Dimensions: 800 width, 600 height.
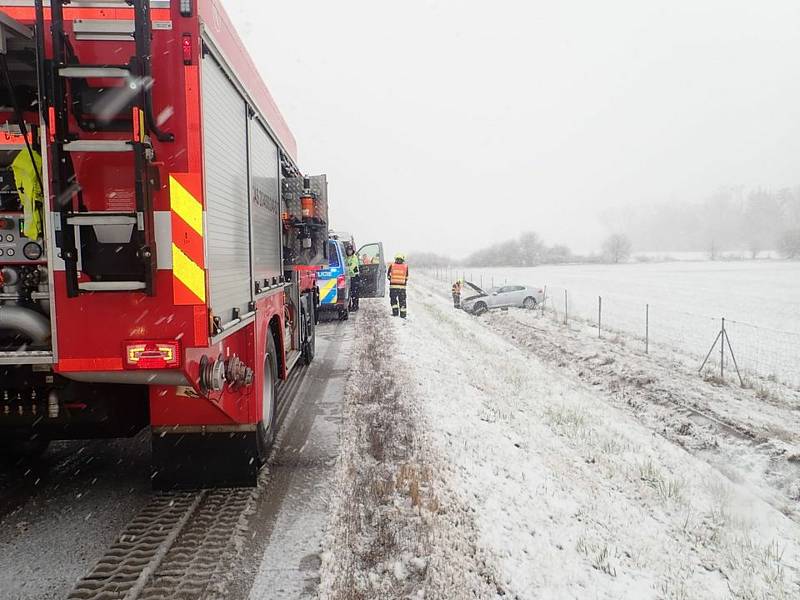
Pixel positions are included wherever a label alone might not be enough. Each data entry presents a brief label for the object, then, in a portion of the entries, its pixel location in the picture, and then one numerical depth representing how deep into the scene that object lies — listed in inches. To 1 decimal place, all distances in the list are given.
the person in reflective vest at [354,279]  732.3
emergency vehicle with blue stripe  617.0
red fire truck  113.7
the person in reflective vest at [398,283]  622.5
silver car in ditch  873.5
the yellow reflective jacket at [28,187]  120.0
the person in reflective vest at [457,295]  895.4
